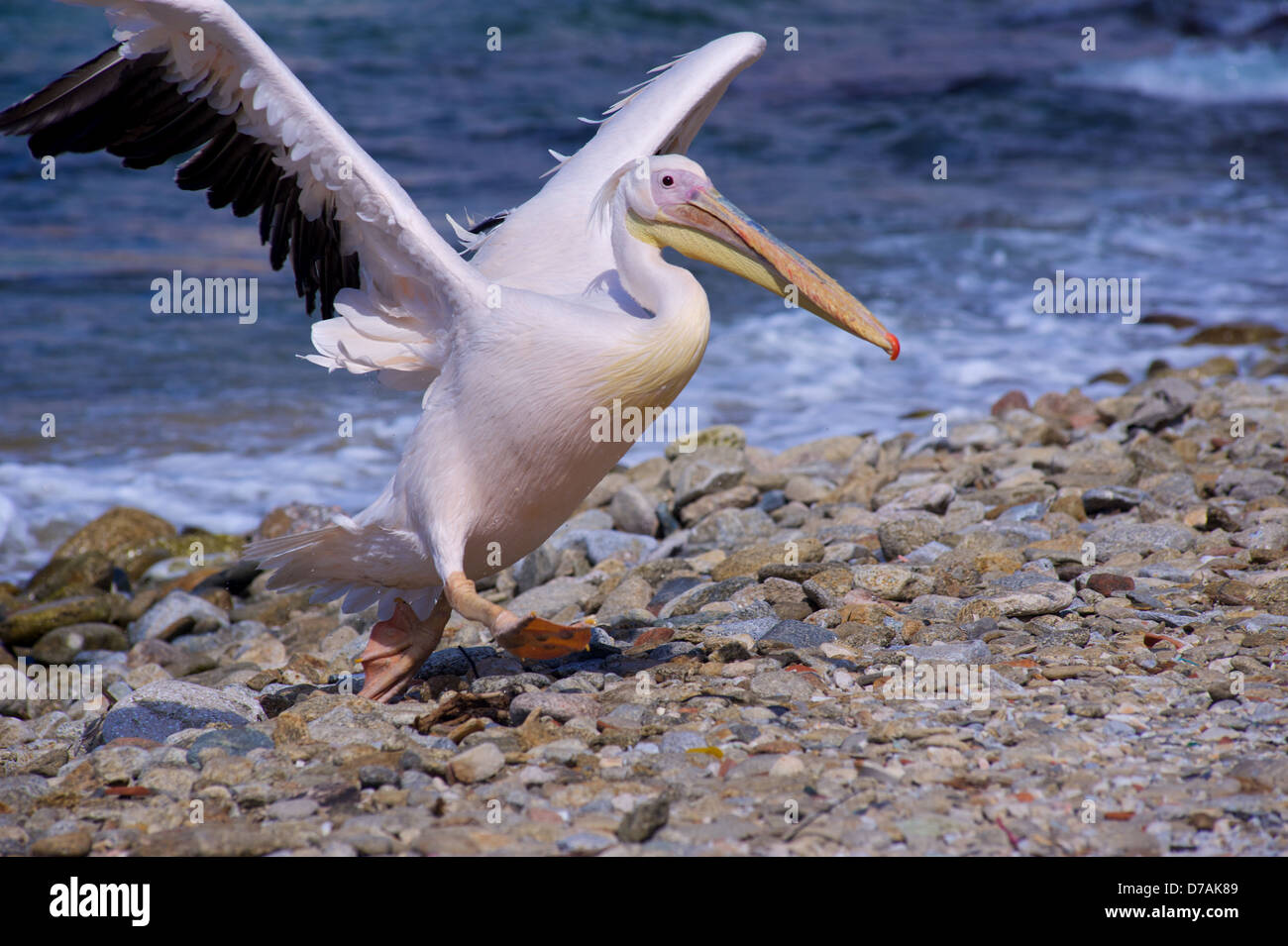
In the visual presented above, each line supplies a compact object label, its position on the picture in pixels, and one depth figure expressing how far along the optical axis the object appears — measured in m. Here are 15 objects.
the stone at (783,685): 7.13
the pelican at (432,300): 7.41
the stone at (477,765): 6.20
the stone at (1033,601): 8.21
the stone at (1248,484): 10.55
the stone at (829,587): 8.70
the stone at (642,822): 5.48
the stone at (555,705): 6.95
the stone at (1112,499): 10.59
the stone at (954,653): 7.45
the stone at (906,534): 9.93
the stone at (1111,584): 8.48
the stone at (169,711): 7.73
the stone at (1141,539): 9.48
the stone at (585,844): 5.43
